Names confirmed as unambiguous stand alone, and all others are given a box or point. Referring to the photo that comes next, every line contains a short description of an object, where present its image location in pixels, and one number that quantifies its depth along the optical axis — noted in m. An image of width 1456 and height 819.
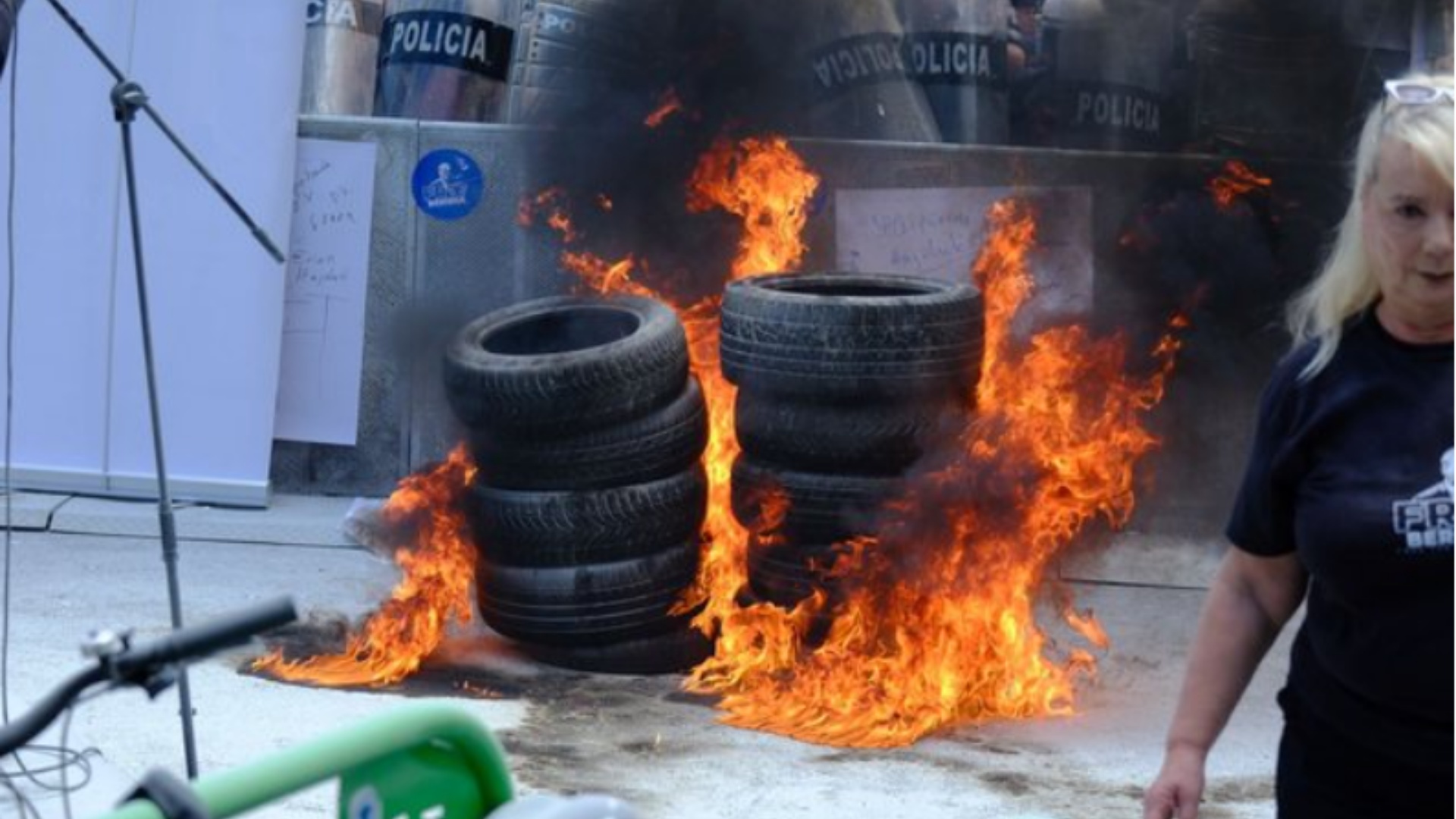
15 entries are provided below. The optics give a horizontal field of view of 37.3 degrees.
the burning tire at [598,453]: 6.95
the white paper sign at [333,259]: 9.38
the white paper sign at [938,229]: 8.96
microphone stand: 4.86
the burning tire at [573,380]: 6.87
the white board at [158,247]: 9.30
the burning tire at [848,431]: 6.91
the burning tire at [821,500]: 6.94
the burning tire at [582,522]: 6.96
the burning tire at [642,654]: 7.07
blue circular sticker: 9.26
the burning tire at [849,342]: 6.82
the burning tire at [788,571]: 6.98
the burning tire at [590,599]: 7.00
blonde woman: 2.78
